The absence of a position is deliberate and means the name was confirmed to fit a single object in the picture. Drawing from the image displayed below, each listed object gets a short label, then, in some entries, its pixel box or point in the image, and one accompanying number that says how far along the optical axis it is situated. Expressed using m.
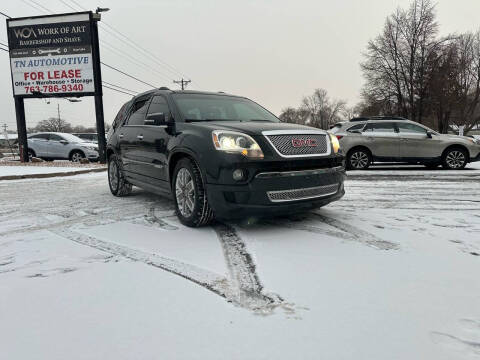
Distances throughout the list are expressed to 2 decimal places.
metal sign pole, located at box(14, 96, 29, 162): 15.74
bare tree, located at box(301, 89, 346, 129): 104.69
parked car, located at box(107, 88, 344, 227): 3.57
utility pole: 53.80
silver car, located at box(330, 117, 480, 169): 10.70
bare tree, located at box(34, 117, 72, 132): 92.35
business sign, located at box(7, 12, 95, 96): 14.98
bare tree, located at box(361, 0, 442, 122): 30.47
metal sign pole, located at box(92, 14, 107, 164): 15.06
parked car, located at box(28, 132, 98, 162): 16.41
